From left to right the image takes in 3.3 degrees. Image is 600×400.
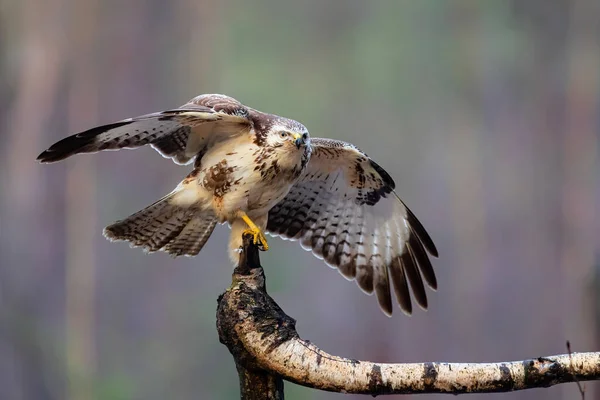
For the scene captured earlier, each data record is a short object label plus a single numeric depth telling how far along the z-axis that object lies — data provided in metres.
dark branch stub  19.97
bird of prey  20.21
